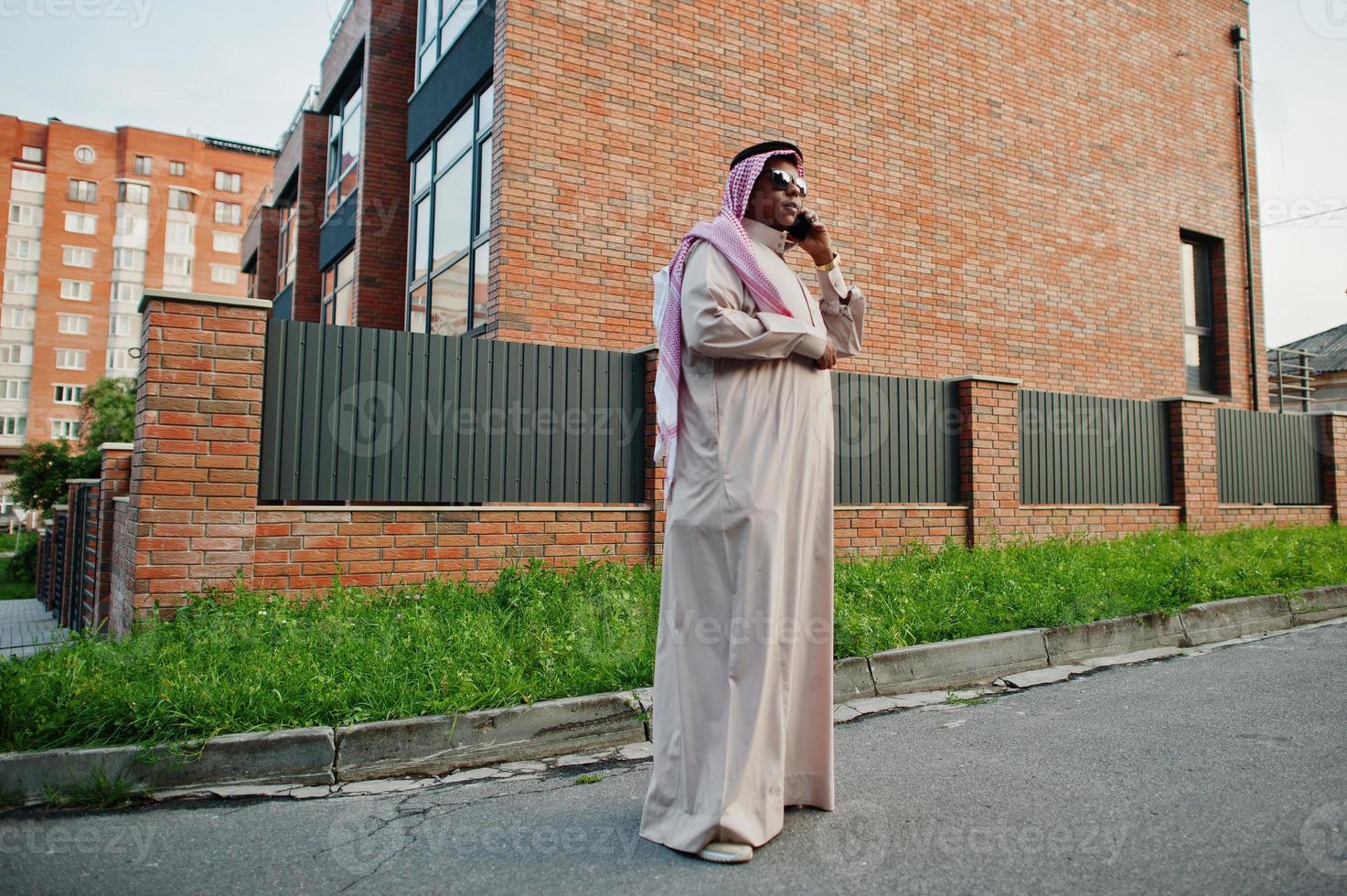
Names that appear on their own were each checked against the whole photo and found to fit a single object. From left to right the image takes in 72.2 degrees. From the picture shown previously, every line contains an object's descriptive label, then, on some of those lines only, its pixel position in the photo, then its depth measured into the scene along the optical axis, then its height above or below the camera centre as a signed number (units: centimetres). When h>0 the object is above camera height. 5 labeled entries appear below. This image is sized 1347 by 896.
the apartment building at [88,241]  6172 +1811
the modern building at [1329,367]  3253 +539
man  273 -6
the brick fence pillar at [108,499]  695 +4
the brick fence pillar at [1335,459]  1313 +86
